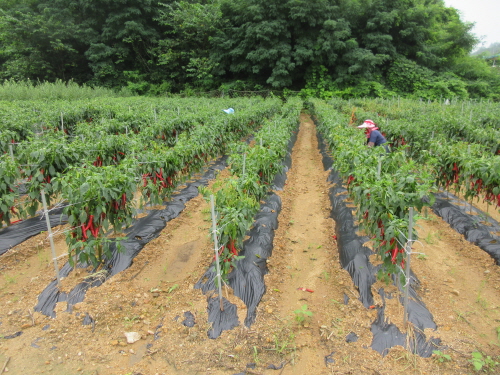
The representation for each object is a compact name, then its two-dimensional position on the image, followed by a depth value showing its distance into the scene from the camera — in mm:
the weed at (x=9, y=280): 4013
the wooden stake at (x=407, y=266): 3072
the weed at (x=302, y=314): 3400
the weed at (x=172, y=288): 3891
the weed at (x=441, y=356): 2834
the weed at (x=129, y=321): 3345
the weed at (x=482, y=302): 3629
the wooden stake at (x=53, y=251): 3644
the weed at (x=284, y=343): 3062
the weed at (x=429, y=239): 5121
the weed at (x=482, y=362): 2747
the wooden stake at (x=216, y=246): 3404
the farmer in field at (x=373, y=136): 7539
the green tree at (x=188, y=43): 28062
